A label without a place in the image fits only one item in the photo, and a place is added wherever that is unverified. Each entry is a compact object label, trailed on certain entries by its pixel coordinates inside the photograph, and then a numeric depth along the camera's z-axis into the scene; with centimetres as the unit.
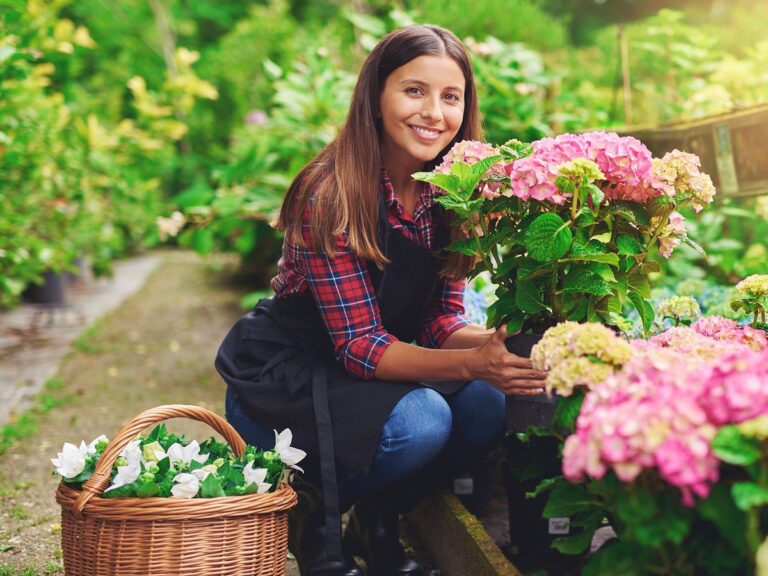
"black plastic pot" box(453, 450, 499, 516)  253
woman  205
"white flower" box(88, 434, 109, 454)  187
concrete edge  194
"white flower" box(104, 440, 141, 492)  172
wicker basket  166
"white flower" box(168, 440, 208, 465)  188
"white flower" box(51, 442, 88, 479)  177
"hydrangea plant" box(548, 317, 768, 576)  115
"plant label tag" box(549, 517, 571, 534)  214
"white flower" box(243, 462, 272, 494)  182
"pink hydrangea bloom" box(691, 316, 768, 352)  169
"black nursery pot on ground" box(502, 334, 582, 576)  191
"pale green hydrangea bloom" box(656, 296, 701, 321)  213
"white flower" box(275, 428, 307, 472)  195
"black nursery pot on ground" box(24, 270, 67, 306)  654
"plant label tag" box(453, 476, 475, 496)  252
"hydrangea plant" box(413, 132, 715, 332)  168
